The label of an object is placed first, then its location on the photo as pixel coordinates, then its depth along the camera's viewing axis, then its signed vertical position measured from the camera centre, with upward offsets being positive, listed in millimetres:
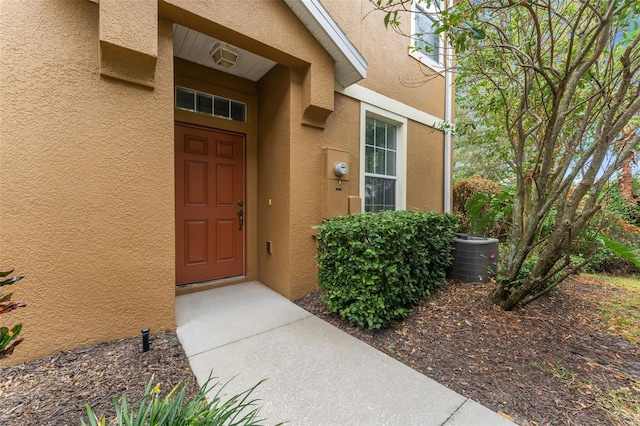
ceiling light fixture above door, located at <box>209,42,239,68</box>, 3283 +1918
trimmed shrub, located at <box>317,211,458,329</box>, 2848 -658
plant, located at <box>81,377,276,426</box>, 1258 -1020
